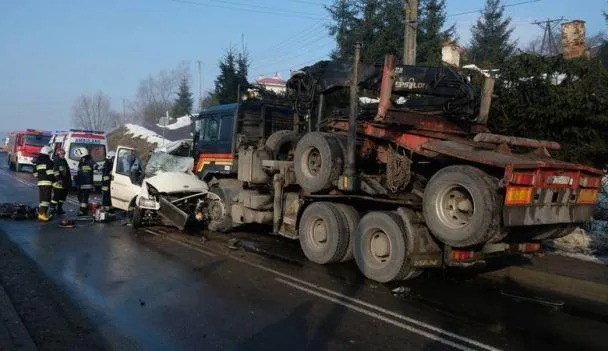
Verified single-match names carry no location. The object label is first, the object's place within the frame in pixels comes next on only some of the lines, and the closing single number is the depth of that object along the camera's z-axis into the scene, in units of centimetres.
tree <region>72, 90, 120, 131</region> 9756
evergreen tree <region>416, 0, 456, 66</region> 2281
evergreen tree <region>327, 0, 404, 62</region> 2258
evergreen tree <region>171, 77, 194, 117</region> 6444
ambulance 2069
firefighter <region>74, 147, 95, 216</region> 1330
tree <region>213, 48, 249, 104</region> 2213
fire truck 2919
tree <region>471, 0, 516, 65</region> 3800
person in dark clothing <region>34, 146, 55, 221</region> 1204
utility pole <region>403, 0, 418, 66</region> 1275
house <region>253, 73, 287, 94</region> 5726
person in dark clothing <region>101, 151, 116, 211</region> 1459
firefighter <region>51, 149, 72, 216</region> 1298
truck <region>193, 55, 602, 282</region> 604
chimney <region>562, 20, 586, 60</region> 1278
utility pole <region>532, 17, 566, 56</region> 3020
